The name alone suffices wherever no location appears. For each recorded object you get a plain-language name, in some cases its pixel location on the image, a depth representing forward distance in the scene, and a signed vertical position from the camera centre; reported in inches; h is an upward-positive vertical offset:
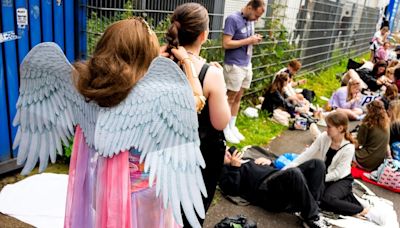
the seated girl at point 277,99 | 245.3 -55.7
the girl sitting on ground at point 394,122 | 195.3 -51.5
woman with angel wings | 57.0 -18.2
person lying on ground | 128.1 -60.3
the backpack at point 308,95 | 282.0 -59.8
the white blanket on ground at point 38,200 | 116.0 -65.8
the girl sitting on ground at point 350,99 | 253.4 -56.0
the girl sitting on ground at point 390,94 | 231.1 -45.3
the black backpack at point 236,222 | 118.9 -65.8
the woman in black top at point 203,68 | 77.4 -12.8
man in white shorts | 179.3 -22.1
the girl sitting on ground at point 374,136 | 175.0 -53.3
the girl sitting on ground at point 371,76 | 290.4 -45.8
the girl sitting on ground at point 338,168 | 140.5 -57.1
